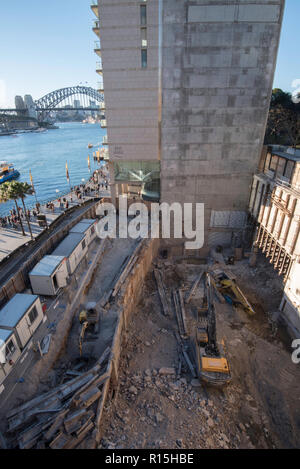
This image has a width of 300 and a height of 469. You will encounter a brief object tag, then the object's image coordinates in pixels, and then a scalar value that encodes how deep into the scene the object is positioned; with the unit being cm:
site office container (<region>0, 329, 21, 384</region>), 1410
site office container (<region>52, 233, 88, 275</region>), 2322
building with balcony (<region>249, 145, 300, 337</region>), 2268
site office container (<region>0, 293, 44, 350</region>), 1555
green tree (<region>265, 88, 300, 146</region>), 5494
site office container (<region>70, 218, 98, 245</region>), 2747
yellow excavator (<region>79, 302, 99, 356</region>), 1928
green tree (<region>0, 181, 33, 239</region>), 2966
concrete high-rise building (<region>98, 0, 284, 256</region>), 2744
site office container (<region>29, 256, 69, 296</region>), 2010
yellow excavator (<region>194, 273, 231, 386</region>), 1742
